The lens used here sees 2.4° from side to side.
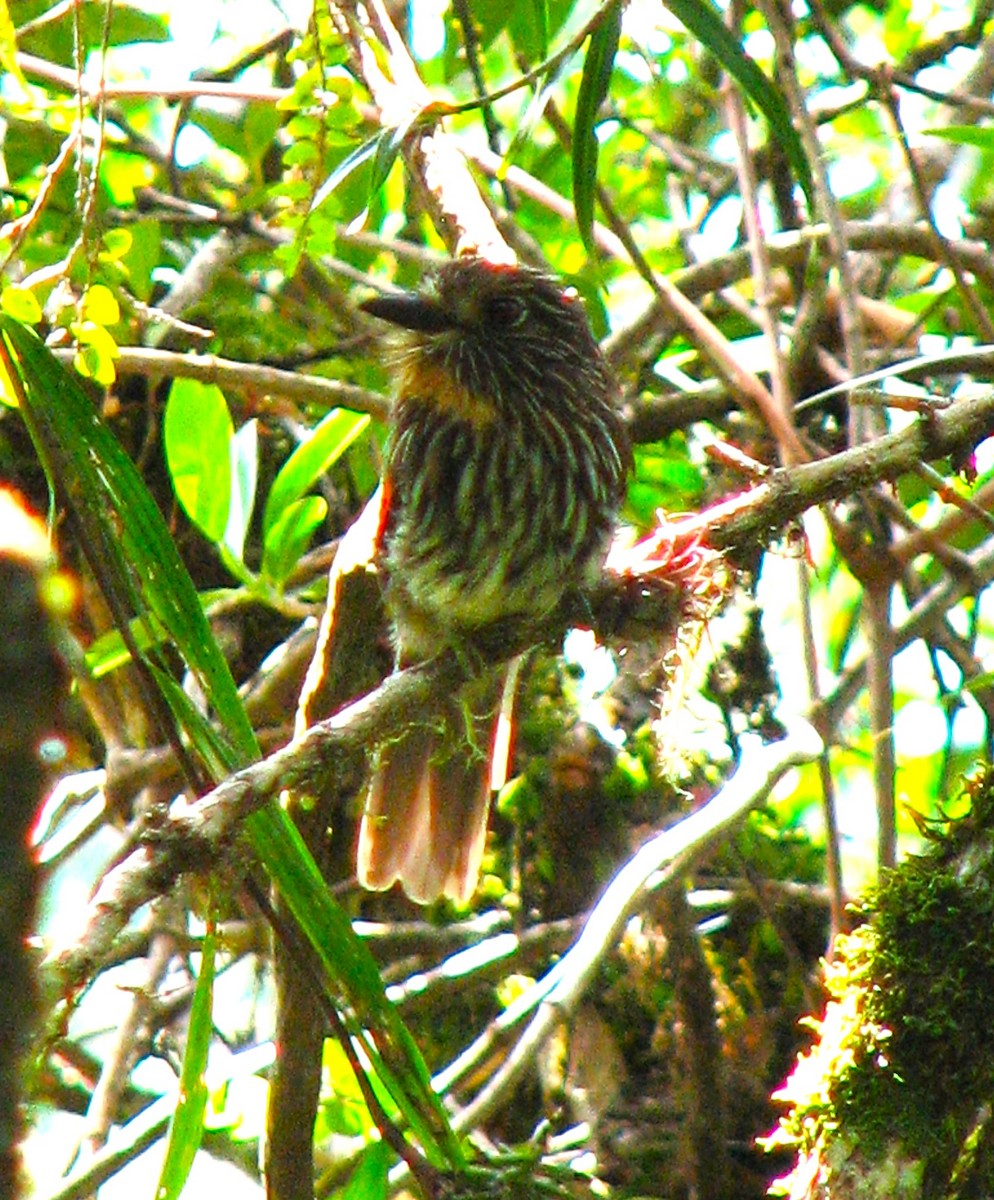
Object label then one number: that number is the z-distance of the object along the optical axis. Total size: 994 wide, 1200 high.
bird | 6.99
